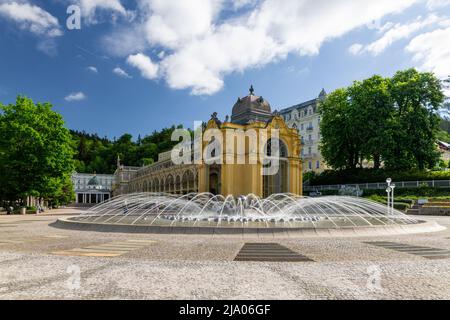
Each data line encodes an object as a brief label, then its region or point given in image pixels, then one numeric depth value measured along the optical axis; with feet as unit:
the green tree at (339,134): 183.42
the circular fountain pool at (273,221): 55.31
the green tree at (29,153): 138.51
